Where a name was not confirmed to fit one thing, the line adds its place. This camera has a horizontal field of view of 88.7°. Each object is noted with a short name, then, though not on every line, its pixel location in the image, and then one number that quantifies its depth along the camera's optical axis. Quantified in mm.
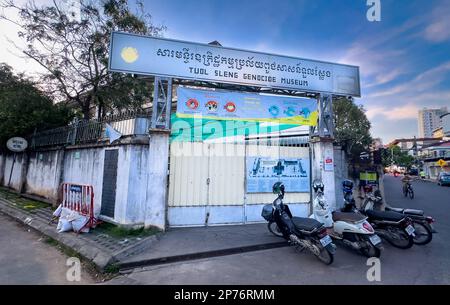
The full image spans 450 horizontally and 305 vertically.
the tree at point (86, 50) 10562
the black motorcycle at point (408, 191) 14359
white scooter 4617
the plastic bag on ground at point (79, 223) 5910
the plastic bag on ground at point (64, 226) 5973
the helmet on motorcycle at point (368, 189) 6433
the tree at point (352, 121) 21830
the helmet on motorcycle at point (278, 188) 5371
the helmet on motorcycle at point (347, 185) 6359
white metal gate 6719
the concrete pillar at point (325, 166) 7531
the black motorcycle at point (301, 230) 4402
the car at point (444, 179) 22644
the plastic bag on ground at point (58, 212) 6825
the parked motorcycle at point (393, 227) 5188
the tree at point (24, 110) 11273
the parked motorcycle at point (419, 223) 5530
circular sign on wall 10664
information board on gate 7383
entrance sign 6395
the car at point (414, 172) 44369
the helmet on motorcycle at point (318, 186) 6091
